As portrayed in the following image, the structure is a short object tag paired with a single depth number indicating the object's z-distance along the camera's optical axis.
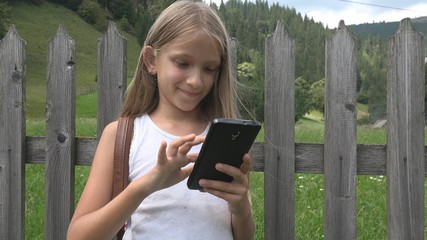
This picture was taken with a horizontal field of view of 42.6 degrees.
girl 1.46
